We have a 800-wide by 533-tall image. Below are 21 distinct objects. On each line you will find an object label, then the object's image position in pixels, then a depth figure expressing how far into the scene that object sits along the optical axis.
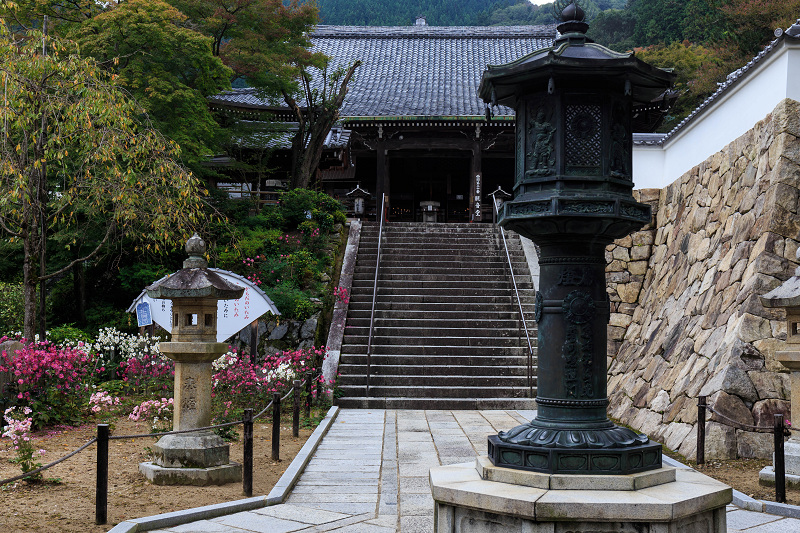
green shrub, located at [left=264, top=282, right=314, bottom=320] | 13.84
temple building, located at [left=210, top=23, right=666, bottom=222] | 21.14
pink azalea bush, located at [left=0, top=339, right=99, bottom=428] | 8.99
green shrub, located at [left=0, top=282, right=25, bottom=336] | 15.30
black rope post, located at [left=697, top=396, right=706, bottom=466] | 7.25
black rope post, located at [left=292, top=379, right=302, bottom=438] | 9.44
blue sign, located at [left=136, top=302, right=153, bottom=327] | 11.99
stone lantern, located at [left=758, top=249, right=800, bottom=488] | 6.52
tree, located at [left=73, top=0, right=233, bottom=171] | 14.21
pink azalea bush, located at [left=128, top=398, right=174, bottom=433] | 8.35
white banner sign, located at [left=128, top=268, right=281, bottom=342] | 11.74
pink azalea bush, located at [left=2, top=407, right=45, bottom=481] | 6.04
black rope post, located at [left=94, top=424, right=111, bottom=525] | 5.17
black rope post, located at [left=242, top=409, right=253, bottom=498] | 6.26
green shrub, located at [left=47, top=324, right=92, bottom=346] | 13.16
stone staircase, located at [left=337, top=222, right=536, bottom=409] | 12.45
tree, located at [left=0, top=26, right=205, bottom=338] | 8.86
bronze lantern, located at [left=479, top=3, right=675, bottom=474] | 4.27
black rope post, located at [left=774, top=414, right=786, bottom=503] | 5.98
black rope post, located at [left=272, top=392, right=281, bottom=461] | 7.77
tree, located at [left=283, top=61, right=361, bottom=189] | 20.19
